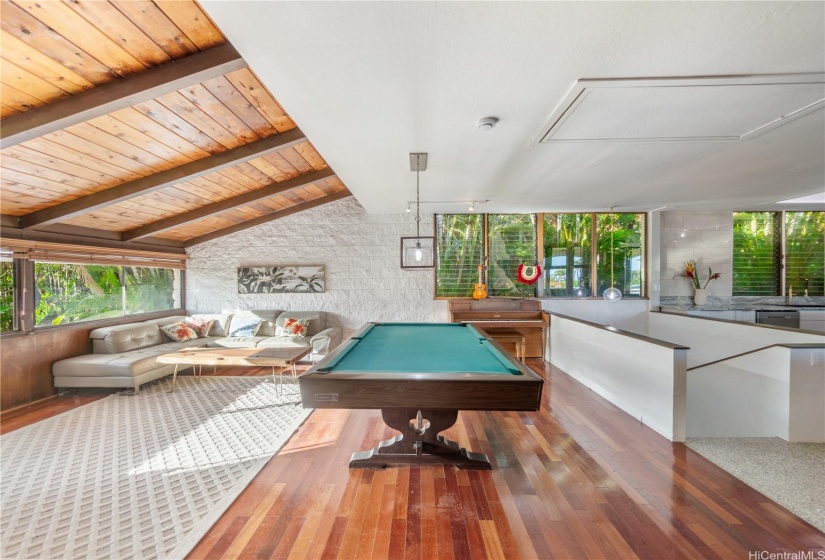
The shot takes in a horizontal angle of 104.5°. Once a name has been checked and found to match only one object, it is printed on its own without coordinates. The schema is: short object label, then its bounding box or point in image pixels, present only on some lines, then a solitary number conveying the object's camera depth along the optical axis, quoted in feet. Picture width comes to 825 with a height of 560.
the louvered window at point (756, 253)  18.79
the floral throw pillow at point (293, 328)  17.56
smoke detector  7.63
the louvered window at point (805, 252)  18.48
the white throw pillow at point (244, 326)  17.97
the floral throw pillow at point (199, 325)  17.71
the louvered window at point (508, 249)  19.38
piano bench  16.33
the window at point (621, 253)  19.11
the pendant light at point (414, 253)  17.74
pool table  6.15
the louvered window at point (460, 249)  19.52
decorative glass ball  16.96
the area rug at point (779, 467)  6.69
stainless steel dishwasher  17.35
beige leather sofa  12.78
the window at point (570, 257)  19.26
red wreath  16.92
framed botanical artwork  19.51
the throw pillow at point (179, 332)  16.65
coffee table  12.92
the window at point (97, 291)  13.17
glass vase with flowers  18.24
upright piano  17.31
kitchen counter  18.06
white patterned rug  5.99
